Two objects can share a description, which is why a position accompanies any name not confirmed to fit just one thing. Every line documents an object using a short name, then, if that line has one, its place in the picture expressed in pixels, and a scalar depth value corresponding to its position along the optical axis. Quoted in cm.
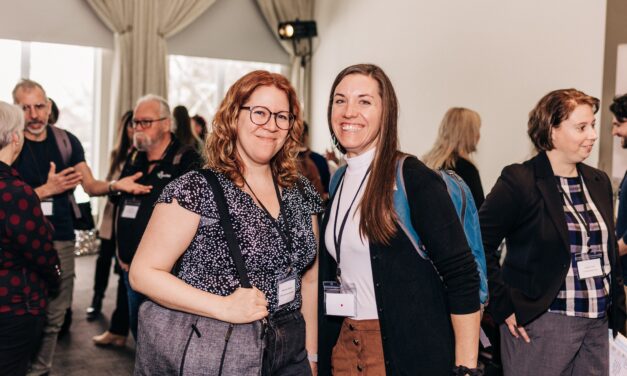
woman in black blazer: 231
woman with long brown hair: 174
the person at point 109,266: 441
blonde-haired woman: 411
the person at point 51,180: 348
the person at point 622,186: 304
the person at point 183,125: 486
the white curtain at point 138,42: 771
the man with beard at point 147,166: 331
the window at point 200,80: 841
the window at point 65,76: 736
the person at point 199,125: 657
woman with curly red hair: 162
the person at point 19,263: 235
